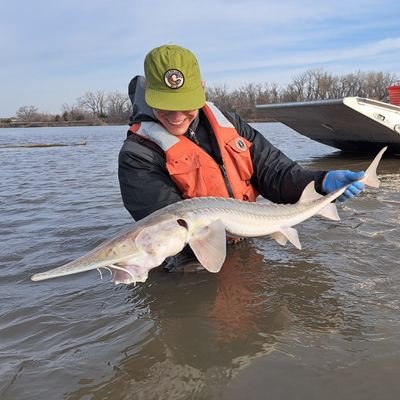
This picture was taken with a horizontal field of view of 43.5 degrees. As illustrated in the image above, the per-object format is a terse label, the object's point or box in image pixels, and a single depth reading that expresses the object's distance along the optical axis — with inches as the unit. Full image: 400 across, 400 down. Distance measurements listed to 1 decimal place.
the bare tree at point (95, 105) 4505.4
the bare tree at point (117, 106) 4250.2
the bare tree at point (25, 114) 4572.1
